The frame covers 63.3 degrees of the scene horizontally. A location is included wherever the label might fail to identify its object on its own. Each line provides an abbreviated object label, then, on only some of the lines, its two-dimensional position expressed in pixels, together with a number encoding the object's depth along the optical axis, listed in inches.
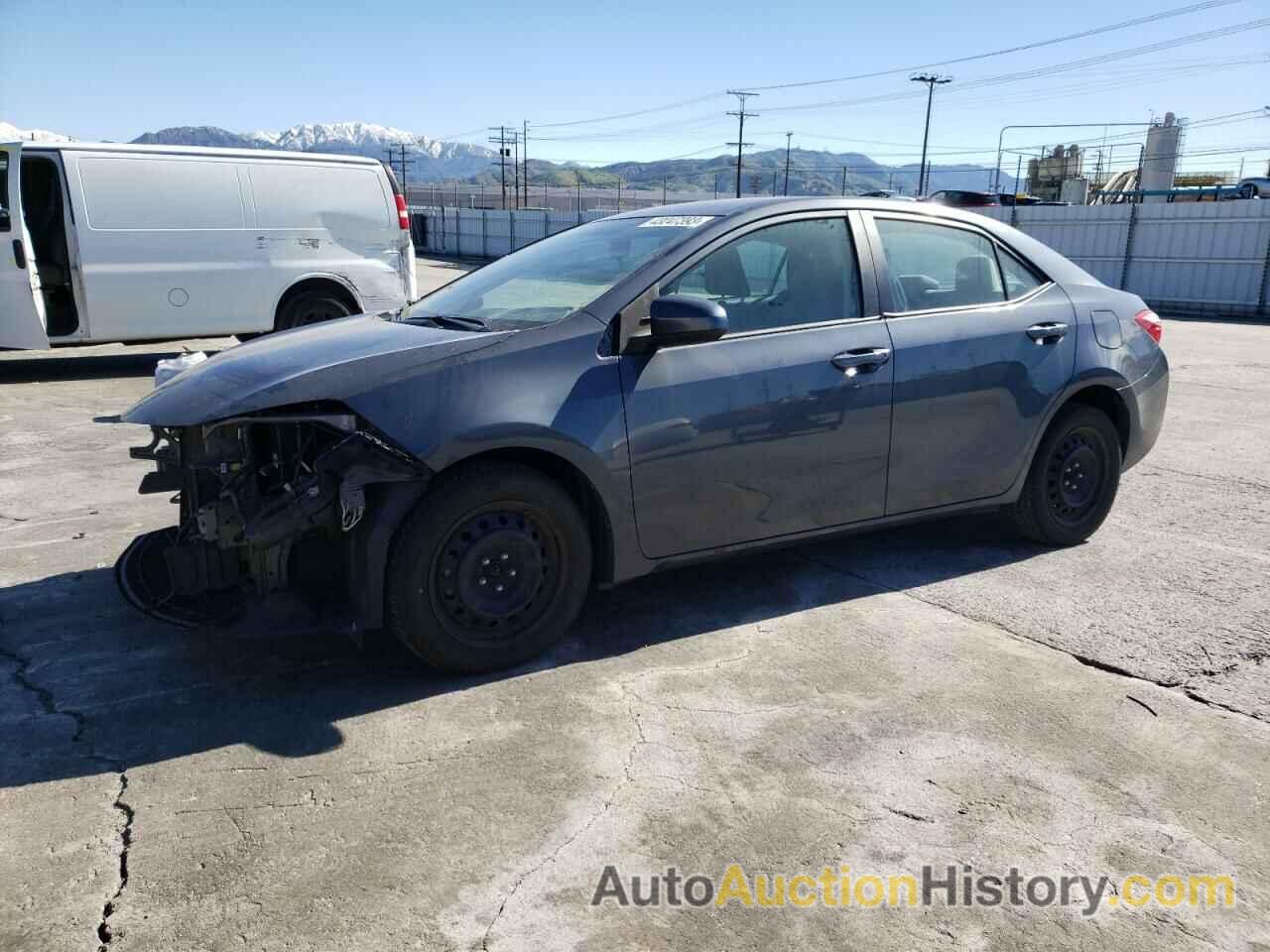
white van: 375.9
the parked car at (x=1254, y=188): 1416.1
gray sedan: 134.9
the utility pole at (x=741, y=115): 3481.8
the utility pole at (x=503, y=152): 3207.9
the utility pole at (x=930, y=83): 2748.5
